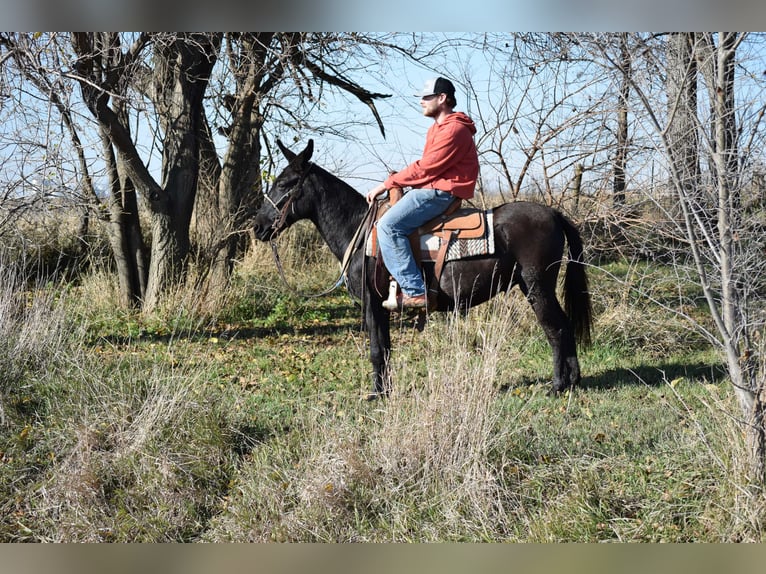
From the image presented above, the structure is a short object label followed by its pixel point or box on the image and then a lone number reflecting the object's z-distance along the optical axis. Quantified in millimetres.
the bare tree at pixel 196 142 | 9938
